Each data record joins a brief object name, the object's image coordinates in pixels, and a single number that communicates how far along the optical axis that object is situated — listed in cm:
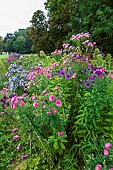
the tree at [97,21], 895
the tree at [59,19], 1152
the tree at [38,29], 1201
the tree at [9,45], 4670
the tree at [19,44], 4269
